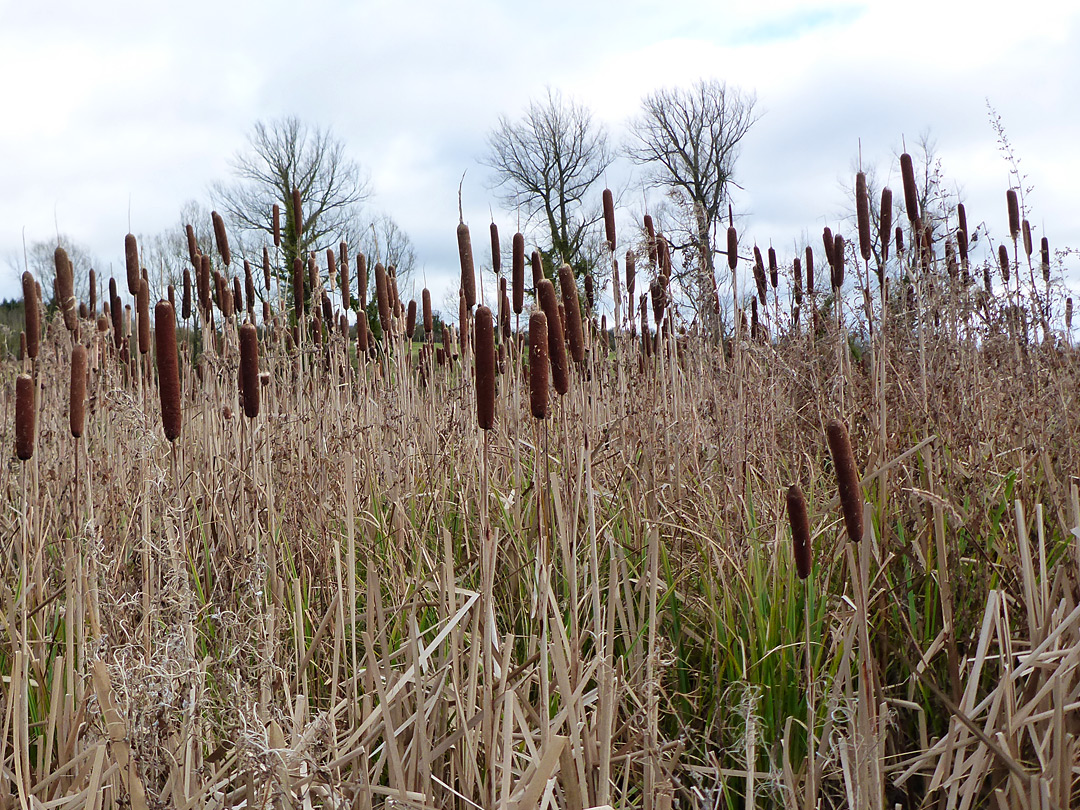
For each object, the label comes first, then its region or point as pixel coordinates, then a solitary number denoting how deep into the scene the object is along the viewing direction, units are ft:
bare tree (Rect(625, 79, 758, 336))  78.74
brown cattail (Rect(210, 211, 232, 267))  11.59
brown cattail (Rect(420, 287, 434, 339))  14.60
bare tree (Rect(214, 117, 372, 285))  80.33
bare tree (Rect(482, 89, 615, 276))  79.61
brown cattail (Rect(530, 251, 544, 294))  8.58
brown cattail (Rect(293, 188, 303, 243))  11.96
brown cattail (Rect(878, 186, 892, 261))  10.57
